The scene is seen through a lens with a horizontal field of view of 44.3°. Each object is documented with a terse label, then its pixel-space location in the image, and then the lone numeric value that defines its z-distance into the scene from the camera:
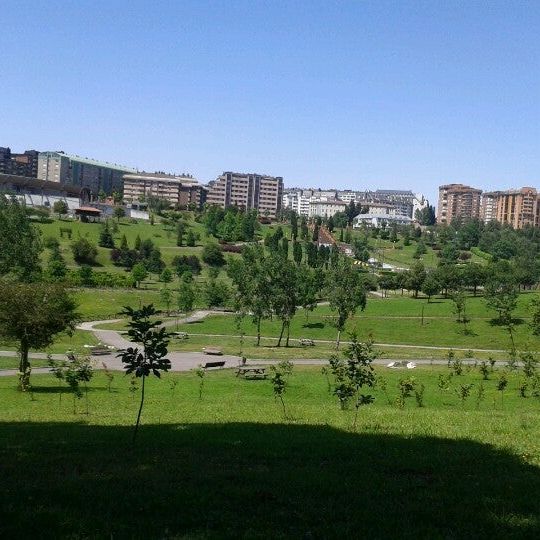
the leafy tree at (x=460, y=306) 70.06
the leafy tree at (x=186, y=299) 76.44
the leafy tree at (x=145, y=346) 11.46
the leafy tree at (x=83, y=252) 106.00
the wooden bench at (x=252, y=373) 36.75
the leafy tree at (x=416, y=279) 96.25
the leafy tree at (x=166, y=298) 79.12
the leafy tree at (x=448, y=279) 94.09
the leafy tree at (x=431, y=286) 90.31
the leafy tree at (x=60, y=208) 140.61
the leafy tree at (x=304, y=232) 153.93
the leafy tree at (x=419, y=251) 148.82
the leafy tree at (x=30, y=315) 29.38
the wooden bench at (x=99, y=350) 47.72
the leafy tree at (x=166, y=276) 95.19
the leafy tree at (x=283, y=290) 64.12
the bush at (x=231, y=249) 133.12
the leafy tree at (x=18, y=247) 75.12
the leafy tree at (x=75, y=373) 22.12
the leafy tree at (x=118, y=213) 151.12
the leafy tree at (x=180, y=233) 133.25
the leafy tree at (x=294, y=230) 150.25
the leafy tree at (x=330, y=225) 176.74
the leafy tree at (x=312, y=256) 118.12
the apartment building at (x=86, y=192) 186.88
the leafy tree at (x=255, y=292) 63.59
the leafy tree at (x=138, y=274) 94.50
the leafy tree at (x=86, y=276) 91.00
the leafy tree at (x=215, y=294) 85.69
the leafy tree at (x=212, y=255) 119.88
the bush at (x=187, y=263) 109.33
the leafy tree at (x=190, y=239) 132.50
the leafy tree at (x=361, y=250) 135.62
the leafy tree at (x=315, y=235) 153.80
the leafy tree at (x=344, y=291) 61.58
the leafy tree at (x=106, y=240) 118.44
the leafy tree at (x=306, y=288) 70.69
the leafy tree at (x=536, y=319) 47.22
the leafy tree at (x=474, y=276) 96.85
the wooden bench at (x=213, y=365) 42.41
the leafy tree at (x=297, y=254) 118.80
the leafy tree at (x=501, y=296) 66.44
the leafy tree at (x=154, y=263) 107.06
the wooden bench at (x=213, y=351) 50.59
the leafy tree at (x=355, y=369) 16.33
